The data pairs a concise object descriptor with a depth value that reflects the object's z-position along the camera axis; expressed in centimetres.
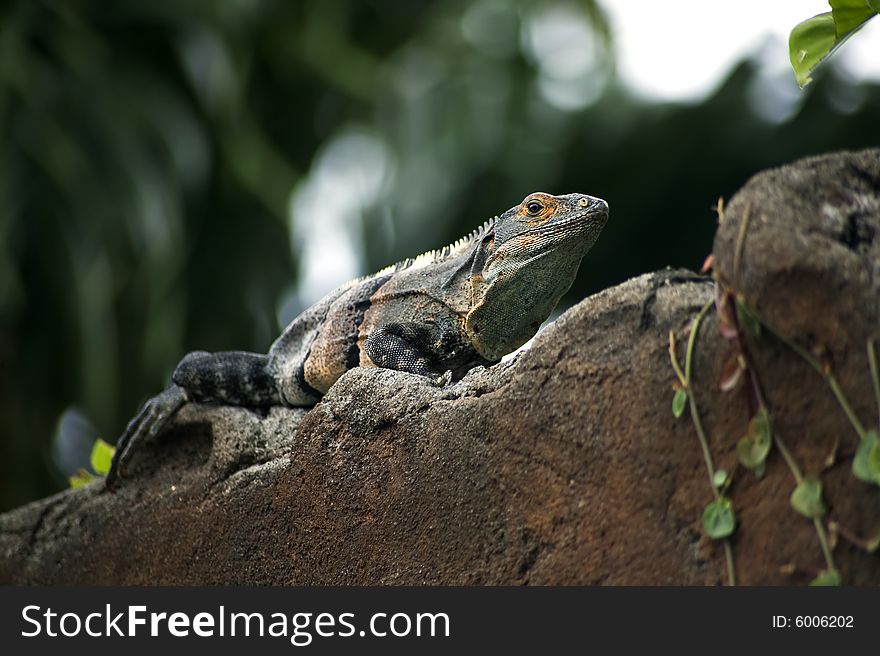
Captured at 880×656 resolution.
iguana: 763
